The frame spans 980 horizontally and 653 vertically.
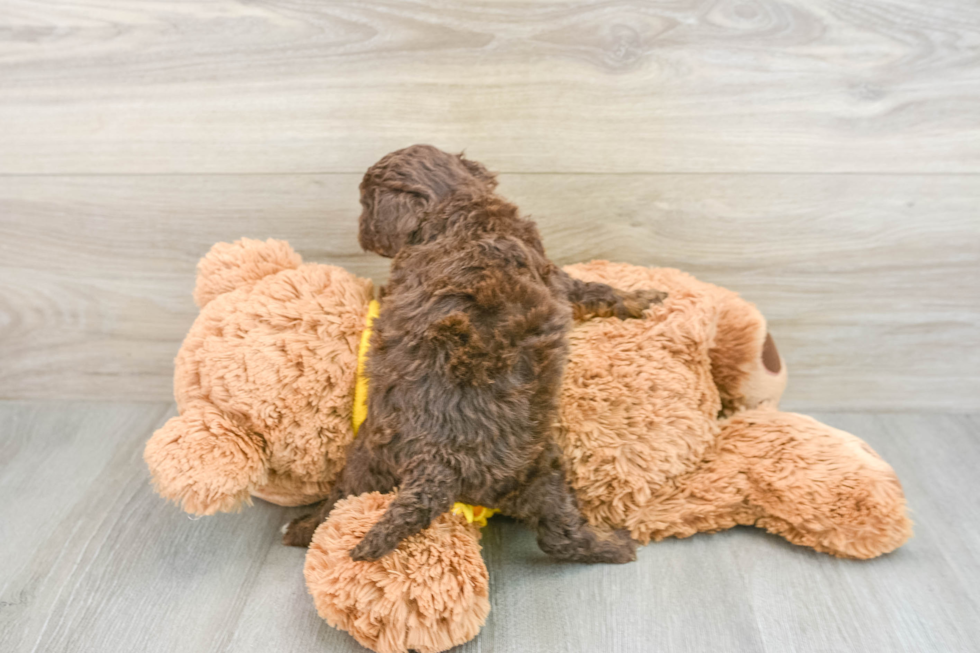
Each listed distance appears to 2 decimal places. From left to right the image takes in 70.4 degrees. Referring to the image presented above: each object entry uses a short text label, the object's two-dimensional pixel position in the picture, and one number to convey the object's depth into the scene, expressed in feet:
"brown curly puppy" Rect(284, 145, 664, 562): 2.21
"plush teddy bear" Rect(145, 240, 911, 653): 2.54
